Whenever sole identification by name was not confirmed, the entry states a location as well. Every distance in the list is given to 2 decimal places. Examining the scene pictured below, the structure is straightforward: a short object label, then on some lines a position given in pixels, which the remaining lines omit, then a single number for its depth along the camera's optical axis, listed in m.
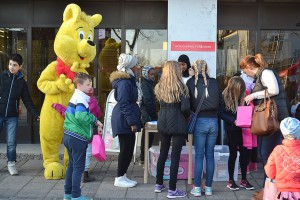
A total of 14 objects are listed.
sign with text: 9.73
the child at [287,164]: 4.95
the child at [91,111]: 7.12
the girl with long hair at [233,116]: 6.86
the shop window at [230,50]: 10.51
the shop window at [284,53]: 10.52
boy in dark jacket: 7.62
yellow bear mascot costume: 7.38
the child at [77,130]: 5.98
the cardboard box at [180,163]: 7.45
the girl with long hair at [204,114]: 6.48
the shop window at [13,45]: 10.59
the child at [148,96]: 7.95
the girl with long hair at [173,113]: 6.34
